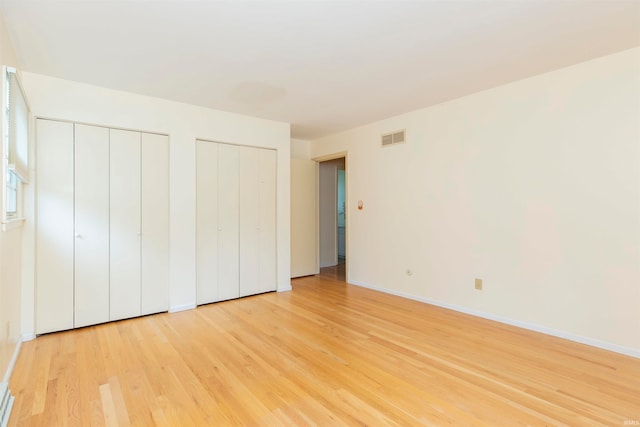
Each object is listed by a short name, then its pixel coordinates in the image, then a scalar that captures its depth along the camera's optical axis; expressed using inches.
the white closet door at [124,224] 134.7
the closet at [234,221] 160.4
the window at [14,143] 81.9
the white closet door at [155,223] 142.5
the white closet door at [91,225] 127.0
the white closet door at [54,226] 119.7
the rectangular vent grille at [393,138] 172.9
